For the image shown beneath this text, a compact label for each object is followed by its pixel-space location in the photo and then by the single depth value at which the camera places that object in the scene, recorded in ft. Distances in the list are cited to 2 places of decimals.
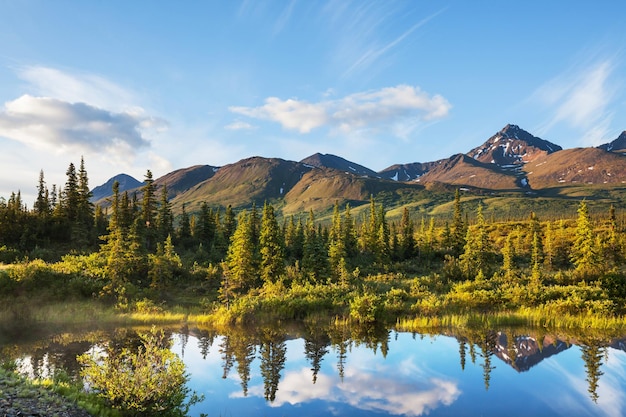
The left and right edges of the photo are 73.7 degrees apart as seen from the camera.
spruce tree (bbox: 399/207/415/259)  274.16
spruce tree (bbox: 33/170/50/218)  221.05
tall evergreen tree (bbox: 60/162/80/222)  220.64
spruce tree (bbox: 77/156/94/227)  217.15
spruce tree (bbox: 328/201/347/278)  176.86
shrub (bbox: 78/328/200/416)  40.04
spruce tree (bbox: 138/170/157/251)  219.20
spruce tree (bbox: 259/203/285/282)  161.48
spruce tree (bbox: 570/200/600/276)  155.50
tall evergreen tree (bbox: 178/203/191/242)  255.13
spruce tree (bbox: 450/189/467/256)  267.18
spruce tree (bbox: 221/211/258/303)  155.52
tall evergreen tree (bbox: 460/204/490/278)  178.81
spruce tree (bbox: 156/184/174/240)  245.04
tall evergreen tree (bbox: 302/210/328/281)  167.28
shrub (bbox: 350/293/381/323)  107.76
